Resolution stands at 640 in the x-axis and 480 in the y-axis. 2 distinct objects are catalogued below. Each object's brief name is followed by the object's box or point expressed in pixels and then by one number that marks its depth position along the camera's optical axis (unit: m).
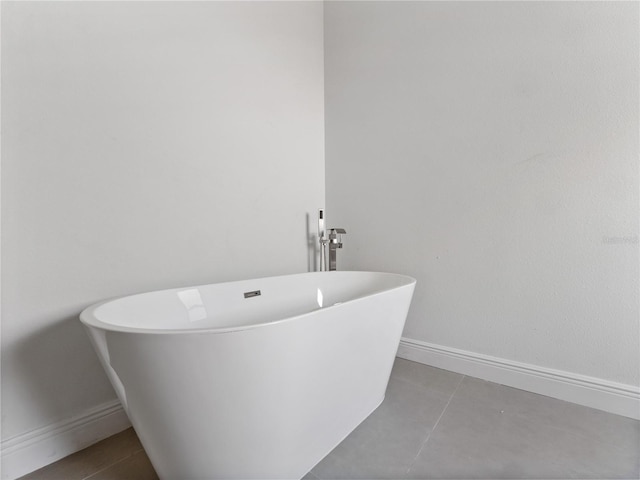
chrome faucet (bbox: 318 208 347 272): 1.88
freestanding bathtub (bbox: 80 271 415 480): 0.67
